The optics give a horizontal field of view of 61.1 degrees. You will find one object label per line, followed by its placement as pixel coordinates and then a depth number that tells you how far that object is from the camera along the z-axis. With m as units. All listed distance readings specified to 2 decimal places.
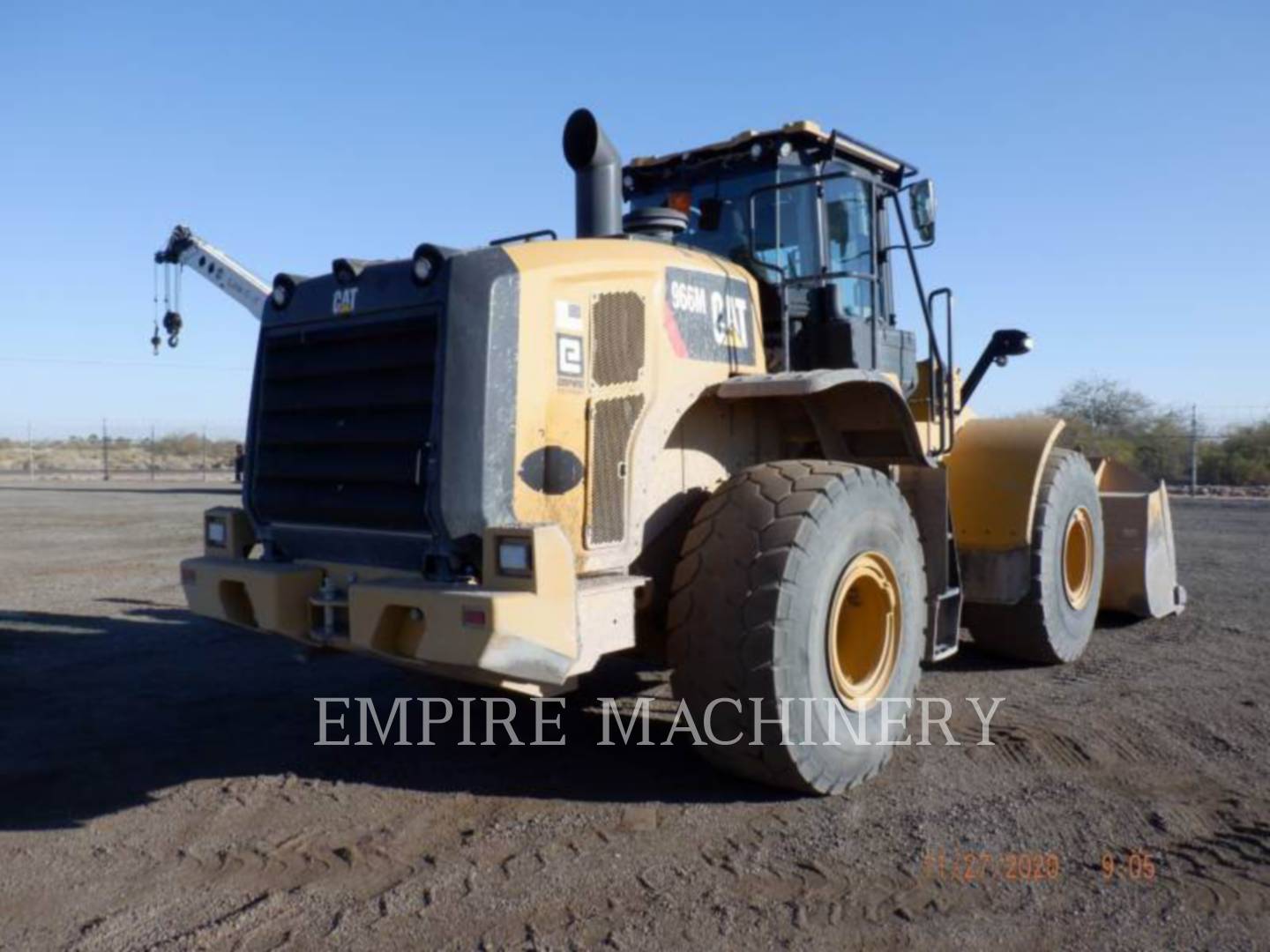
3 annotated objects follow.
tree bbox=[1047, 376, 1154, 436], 35.31
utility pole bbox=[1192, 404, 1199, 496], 26.03
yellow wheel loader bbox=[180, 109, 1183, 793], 3.90
